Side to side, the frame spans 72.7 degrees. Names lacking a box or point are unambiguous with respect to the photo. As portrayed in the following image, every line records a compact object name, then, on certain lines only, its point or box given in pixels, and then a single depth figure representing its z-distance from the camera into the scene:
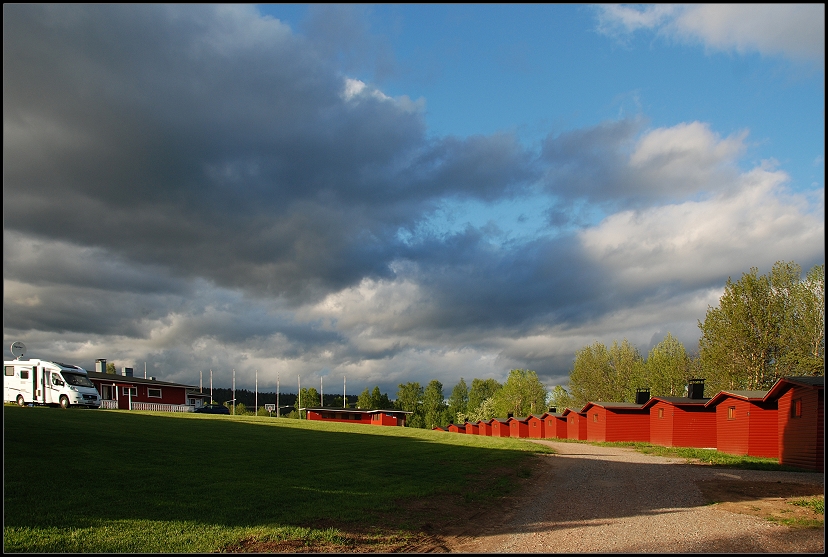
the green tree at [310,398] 121.19
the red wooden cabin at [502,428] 79.35
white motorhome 36.41
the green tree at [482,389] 152.48
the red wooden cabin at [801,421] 26.34
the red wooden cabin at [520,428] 74.38
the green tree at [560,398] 103.62
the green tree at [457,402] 147.61
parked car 67.52
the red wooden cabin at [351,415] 88.62
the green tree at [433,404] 142.50
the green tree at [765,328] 54.22
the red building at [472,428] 93.71
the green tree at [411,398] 152.75
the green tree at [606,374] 88.25
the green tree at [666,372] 82.94
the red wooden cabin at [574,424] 60.59
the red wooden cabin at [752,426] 33.94
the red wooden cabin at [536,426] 69.12
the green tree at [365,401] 127.69
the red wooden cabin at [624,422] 52.22
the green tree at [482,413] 125.75
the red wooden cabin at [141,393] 56.25
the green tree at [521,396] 118.75
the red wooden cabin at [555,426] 65.19
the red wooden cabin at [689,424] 44.34
